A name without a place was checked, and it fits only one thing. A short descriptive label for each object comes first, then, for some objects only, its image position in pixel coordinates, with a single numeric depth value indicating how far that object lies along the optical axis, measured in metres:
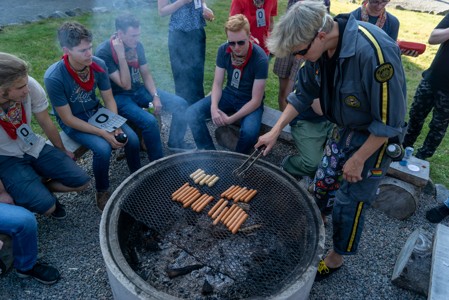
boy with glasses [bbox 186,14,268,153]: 4.15
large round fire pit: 2.48
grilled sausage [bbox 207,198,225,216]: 3.07
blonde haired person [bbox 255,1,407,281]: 2.17
